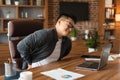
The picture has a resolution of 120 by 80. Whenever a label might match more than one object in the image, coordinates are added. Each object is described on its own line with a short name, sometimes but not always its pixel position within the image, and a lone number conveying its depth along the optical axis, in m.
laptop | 2.12
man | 2.35
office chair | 2.88
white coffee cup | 1.60
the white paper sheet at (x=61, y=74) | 1.83
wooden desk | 1.87
